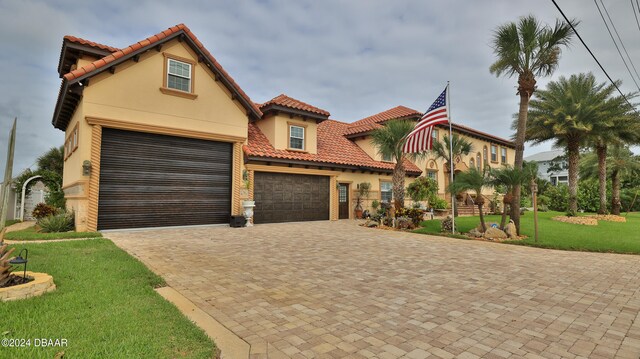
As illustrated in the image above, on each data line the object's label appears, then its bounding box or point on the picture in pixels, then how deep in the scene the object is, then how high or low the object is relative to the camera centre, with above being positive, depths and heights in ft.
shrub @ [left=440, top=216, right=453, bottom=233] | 51.25 -4.71
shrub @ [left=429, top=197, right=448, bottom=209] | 83.76 -2.15
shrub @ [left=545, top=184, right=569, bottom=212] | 104.37 -0.41
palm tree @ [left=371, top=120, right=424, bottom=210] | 56.95 +9.14
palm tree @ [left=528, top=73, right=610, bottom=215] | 69.87 +19.05
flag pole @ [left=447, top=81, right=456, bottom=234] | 49.37 +13.38
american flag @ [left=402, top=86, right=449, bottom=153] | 48.69 +10.84
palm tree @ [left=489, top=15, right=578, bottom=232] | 45.50 +21.32
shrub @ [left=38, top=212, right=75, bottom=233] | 39.24 -3.73
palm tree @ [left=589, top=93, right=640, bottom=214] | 69.31 +15.87
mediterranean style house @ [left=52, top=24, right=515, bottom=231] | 41.11 +7.98
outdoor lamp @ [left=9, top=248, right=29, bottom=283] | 15.38 -3.28
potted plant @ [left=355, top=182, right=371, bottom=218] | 72.50 +0.30
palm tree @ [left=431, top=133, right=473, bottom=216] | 66.57 +10.44
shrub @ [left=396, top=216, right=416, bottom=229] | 53.67 -4.63
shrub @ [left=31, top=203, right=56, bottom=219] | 49.47 -2.82
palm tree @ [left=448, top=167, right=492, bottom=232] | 45.14 +1.91
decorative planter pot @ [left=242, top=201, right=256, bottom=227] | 51.98 -2.64
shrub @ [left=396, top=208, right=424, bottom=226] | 56.13 -3.24
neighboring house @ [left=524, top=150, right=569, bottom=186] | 188.55 +18.16
